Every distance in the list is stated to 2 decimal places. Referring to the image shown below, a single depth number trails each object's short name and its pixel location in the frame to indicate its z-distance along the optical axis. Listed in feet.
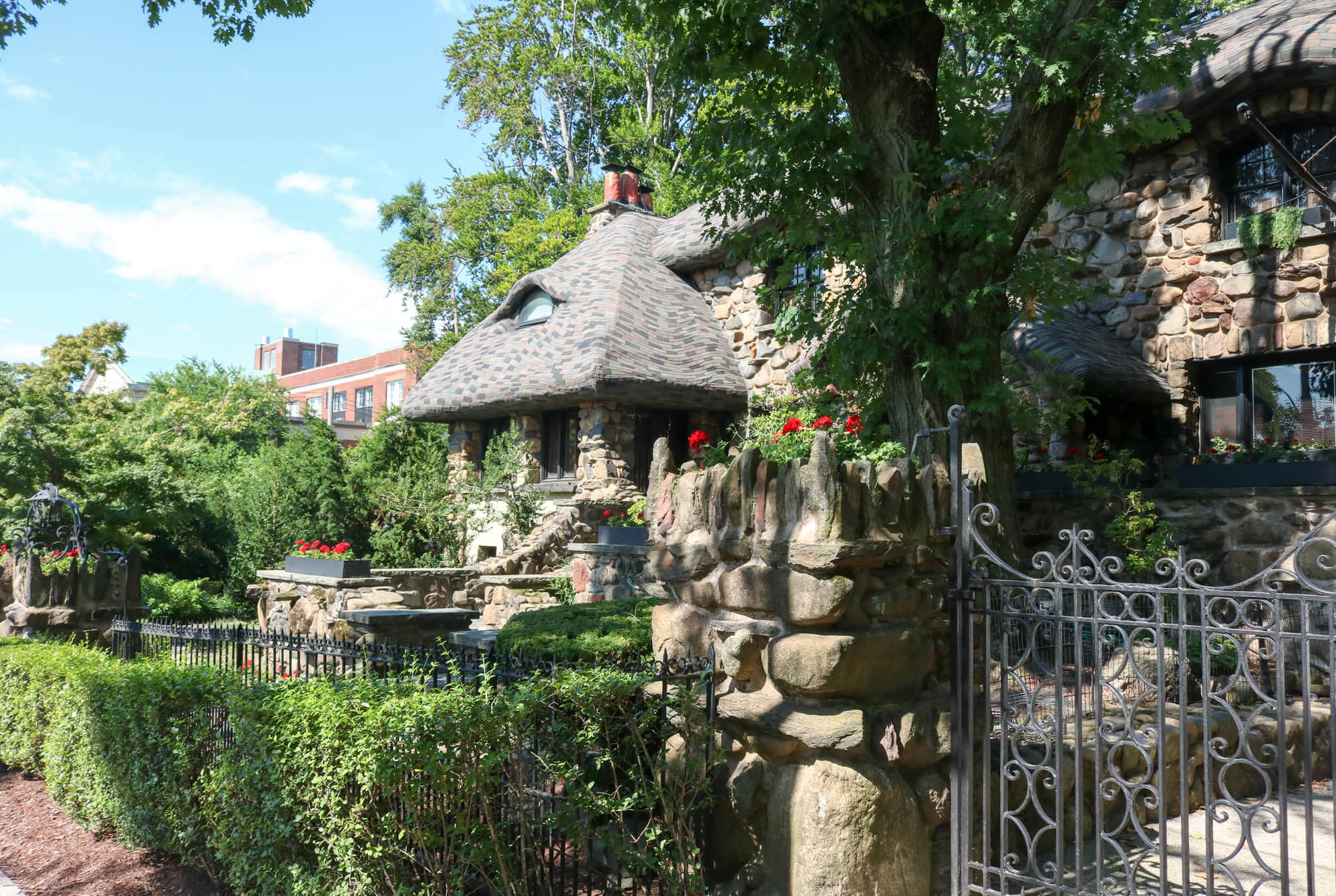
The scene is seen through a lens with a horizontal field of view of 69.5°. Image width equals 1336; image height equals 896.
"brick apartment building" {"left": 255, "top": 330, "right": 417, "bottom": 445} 146.82
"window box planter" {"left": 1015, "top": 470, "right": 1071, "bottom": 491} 32.27
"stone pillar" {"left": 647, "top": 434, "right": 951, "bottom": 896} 13.14
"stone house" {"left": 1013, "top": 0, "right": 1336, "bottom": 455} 32.40
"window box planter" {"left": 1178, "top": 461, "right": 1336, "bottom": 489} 27.84
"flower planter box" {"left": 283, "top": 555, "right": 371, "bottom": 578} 40.96
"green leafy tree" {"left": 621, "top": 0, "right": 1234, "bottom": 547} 21.27
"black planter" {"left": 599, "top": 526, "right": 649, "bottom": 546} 35.83
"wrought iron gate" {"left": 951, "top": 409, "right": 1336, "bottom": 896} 11.01
